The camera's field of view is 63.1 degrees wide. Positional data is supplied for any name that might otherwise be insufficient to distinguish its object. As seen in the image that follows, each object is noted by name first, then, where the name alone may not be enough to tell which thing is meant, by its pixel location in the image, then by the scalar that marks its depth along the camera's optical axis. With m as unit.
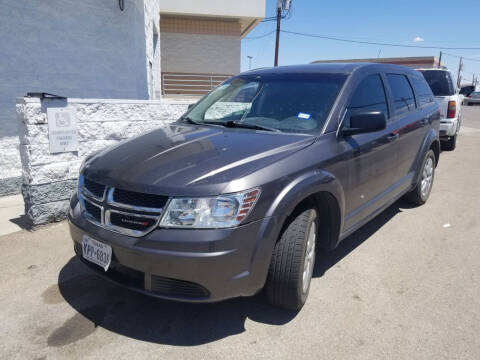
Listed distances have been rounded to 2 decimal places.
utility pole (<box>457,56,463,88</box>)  89.30
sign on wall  4.38
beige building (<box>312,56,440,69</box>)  39.56
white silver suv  9.23
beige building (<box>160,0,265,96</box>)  16.83
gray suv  2.33
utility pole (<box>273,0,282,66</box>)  22.00
